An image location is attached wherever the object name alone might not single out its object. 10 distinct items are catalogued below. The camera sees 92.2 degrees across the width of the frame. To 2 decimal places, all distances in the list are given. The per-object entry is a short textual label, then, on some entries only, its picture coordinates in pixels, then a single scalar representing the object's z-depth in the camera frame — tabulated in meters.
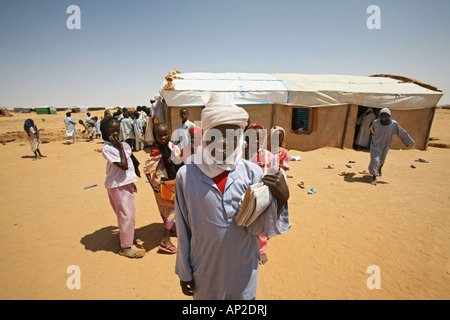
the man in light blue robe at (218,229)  1.50
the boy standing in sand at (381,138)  6.35
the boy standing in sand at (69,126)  13.17
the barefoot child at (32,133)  9.46
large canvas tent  9.95
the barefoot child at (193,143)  3.33
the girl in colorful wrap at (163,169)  3.16
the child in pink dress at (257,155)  3.00
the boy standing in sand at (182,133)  4.59
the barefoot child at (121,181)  2.94
